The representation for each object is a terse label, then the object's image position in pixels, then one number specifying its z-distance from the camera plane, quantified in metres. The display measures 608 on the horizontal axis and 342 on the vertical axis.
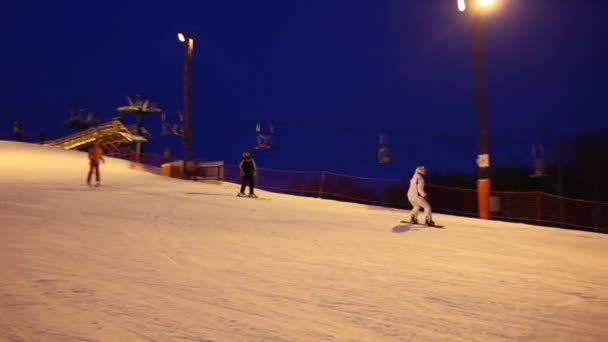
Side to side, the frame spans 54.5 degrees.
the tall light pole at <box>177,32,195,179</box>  29.72
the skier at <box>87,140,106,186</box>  22.52
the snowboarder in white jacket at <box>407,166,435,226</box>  15.73
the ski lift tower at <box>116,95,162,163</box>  57.00
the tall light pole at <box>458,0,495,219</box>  21.44
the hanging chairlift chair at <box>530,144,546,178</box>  30.56
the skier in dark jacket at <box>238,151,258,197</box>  22.03
